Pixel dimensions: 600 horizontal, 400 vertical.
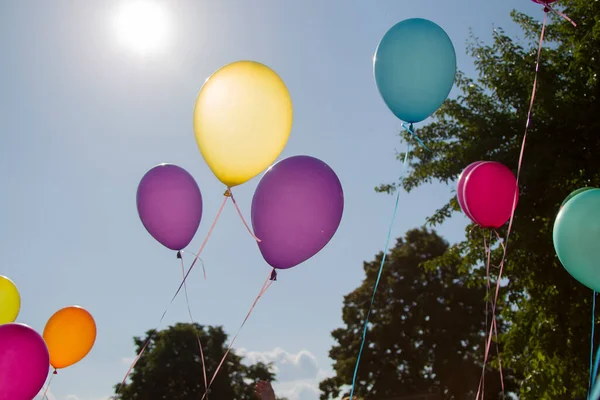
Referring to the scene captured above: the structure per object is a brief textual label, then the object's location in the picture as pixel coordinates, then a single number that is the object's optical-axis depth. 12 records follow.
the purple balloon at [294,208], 4.20
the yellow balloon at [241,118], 4.24
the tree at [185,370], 26.97
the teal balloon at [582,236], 3.63
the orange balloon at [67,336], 5.91
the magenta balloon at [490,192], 5.16
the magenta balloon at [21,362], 3.88
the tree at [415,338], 21.56
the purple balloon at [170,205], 5.22
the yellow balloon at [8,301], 5.62
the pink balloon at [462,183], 5.39
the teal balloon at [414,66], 4.63
